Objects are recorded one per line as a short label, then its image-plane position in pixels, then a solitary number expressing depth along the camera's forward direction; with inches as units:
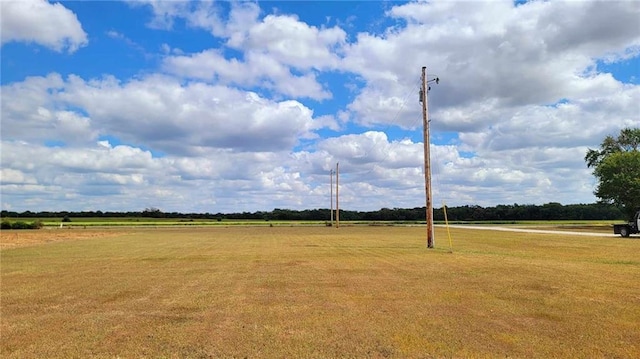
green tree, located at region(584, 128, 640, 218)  2436.0
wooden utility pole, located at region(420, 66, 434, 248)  1200.3
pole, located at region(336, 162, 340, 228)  3535.9
